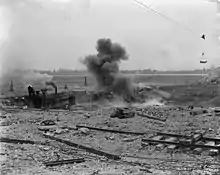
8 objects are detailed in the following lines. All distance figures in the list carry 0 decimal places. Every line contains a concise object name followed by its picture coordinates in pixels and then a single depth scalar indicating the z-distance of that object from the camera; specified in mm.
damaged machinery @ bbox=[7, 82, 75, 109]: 30353
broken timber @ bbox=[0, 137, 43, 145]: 12692
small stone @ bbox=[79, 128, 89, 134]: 14786
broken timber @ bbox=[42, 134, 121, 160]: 10742
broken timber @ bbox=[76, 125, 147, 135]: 14410
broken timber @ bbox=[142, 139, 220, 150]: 11523
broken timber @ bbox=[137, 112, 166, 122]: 17930
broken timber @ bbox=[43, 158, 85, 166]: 9785
